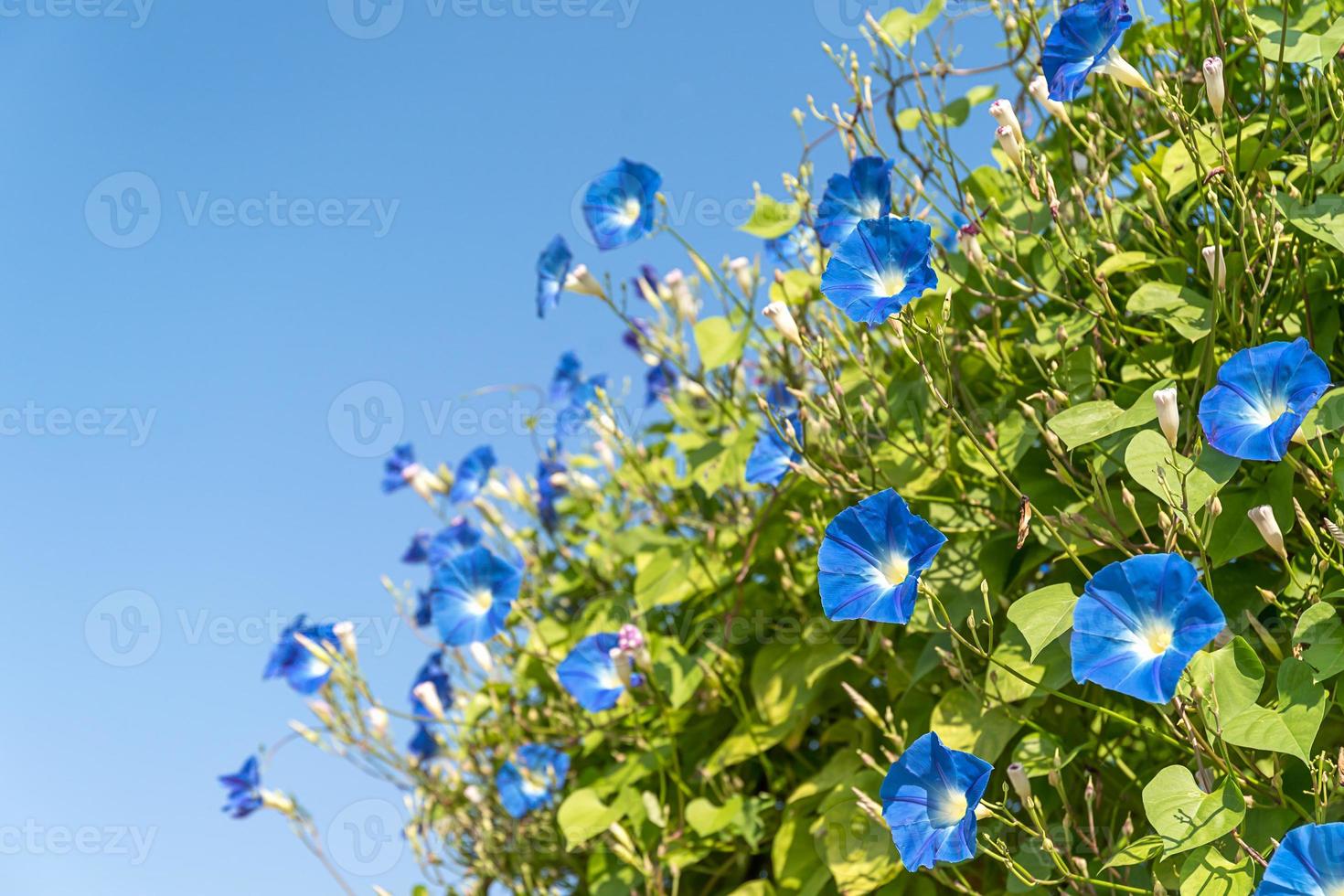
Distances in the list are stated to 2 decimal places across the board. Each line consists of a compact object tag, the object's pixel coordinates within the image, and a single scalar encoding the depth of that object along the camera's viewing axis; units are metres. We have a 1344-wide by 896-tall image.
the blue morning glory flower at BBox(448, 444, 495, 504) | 3.32
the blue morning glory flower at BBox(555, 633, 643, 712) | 2.38
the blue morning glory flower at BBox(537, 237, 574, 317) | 2.57
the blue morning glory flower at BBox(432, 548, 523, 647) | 2.53
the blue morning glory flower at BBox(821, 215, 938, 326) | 1.62
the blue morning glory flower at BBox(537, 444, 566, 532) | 3.30
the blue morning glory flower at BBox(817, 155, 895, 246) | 1.99
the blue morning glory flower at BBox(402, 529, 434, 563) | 3.66
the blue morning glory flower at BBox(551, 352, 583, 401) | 3.43
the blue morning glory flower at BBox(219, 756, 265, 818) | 3.10
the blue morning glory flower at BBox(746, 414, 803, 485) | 2.21
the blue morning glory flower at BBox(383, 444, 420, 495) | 3.49
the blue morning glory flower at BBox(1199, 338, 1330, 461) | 1.39
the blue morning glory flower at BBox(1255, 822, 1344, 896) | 1.17
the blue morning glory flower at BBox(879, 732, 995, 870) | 1.45
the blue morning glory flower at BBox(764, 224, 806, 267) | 2.57
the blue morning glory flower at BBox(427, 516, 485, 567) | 3.10
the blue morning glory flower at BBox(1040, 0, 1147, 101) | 1.63
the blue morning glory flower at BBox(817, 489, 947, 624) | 1.57
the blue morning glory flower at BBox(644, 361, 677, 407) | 3.16
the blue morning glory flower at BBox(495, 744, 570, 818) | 2.73
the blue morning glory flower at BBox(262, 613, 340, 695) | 2.89
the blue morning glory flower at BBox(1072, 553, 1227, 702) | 1.28
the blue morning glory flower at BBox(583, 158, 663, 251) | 2.41
